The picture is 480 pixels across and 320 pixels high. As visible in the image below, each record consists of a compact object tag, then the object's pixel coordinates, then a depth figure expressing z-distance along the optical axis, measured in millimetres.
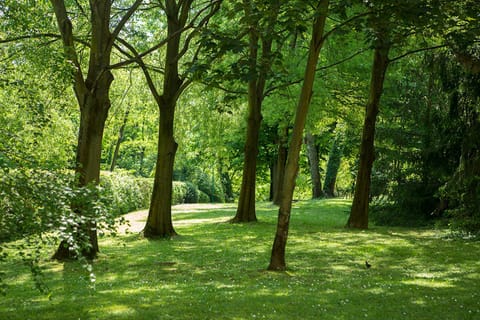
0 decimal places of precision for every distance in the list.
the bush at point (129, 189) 28859
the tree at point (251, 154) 21422
